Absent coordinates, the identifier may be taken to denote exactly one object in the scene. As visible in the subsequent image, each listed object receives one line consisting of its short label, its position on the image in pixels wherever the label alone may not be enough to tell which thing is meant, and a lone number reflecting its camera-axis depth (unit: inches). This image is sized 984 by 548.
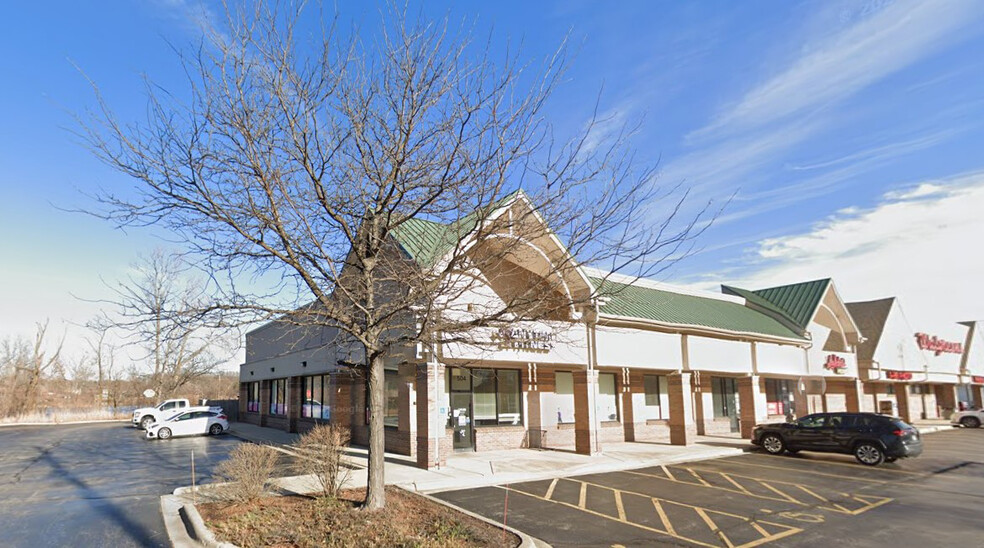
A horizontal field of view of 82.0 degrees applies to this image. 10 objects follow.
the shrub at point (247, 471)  391.2
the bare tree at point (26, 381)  1919.3
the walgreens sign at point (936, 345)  1537.9
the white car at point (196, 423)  1089.4
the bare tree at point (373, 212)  334.6
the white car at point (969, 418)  1425.9
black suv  704.4
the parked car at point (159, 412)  1318.9
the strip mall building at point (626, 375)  716.0
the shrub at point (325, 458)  412.5
